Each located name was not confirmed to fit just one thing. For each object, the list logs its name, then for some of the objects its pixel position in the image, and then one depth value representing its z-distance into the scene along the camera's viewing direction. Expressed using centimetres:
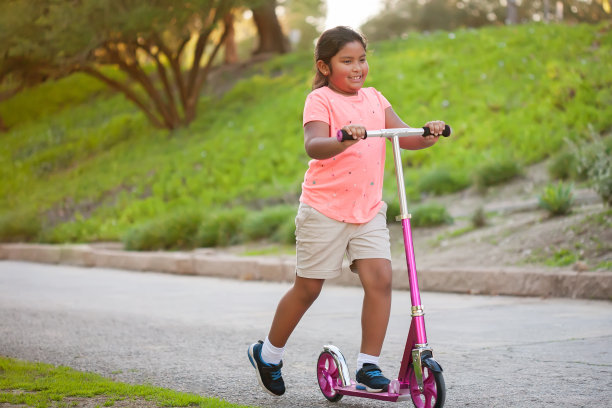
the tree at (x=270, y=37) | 2584
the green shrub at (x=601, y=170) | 845
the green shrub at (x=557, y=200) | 923
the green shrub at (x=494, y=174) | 1237
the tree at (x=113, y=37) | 1742
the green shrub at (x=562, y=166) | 1162
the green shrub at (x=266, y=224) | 1276
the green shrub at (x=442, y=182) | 1278
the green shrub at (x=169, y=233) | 1384
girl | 380
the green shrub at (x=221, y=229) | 1313
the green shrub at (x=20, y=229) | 1708
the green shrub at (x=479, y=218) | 1008
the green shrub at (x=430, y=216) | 1072
